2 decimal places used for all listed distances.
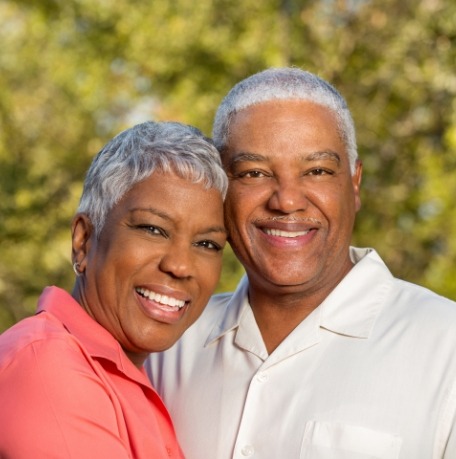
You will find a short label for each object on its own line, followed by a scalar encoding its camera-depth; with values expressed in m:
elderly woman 2.88
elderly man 3.01
